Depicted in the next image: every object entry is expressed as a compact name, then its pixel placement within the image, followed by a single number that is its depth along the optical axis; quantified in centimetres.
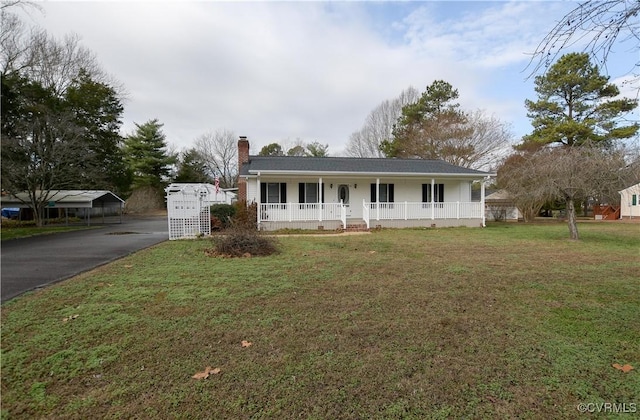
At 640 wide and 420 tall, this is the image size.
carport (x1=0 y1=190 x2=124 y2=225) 2414
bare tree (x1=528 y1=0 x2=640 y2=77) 286
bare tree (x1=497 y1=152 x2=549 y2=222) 1195
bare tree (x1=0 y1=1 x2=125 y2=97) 2134
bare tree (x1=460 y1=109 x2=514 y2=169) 2822
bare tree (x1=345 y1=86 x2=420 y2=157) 3756
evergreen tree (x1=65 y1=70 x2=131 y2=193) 2882
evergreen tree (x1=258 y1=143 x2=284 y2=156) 4800
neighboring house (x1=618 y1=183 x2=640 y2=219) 2766
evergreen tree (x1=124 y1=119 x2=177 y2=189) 4491
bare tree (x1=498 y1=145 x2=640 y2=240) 1055
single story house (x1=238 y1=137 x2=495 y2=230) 1585
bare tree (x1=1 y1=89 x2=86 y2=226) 1861
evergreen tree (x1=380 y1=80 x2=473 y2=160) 2875
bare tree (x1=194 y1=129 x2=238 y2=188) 5169
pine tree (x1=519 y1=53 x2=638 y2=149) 2547
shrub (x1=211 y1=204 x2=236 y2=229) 1542
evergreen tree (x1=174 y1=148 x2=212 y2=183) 4866
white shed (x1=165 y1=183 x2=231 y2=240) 1346
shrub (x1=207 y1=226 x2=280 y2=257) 895
